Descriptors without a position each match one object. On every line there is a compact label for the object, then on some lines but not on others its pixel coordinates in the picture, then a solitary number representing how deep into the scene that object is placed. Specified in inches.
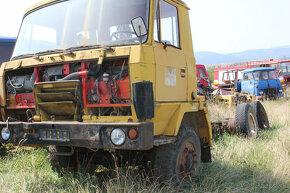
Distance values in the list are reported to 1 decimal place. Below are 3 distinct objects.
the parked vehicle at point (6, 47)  340.8
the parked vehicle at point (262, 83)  637.9
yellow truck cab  128.6
